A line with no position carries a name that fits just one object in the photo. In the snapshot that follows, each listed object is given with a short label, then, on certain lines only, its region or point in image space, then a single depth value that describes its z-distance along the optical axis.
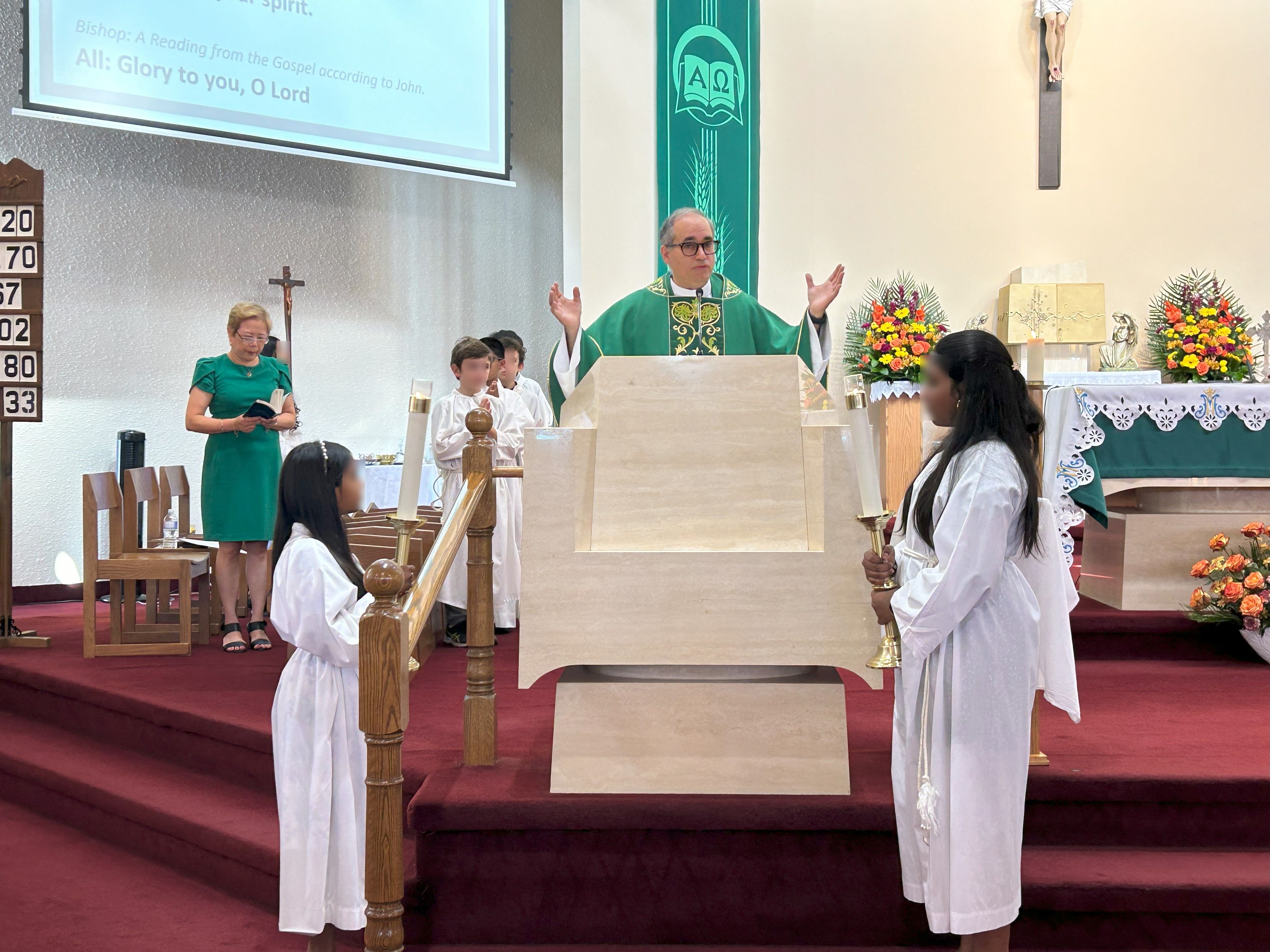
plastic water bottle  6.84
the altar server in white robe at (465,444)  5.19
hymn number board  5.28
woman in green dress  5.20
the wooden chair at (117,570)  5.08
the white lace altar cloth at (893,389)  7.27
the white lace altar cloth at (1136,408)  5.06
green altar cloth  5.15
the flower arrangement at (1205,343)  6.07
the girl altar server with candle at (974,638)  2.45
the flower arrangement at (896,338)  7.24
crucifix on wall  8.07
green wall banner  7.72
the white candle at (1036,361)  3.29
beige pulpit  2.91
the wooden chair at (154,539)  5.46
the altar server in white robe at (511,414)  5.44
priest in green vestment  3.96
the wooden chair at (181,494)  6.23
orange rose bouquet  4.64
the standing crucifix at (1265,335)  6.40
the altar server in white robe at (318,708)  2.66
